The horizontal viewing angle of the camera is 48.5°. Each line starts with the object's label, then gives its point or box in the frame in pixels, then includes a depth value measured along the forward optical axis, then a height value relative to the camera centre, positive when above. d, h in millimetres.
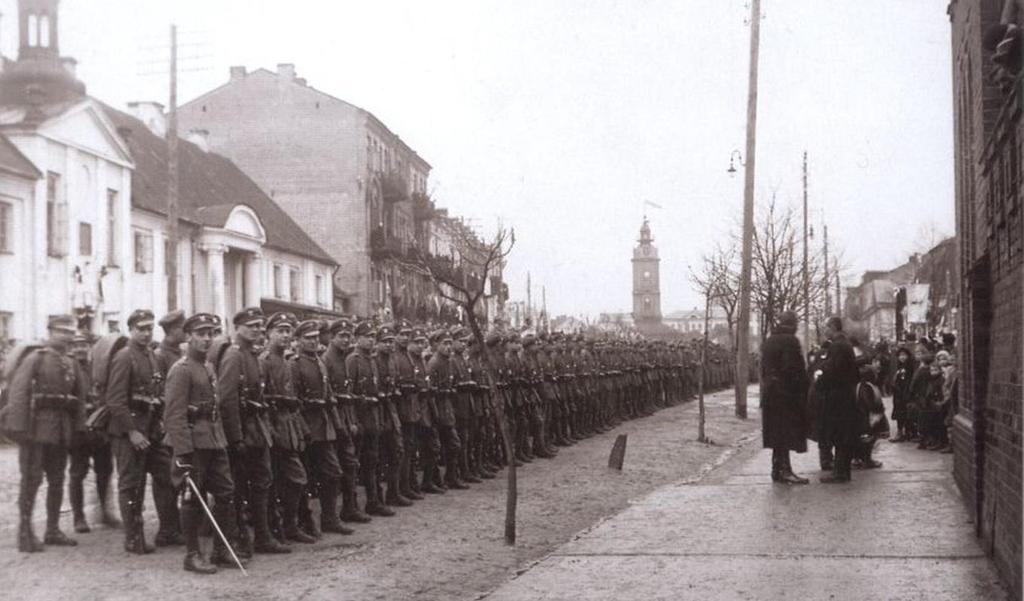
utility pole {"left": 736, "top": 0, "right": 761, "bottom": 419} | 23984 +1487
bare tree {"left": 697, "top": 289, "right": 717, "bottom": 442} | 19609 -2289
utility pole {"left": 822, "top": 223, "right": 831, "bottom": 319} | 42538 +219
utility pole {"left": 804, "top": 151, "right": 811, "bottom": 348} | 34719 -137
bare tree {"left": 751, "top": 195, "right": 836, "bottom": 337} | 28328 +420
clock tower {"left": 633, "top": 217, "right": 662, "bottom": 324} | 147875 +874
